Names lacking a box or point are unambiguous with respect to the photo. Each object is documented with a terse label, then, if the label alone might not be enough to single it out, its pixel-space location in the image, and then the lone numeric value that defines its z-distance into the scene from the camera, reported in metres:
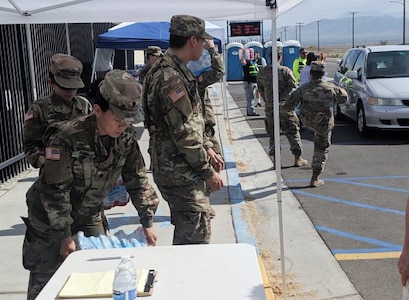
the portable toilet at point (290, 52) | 26.50
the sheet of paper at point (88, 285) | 2.08
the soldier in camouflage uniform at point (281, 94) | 8.31
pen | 2.48
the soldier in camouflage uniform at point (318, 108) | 7.06
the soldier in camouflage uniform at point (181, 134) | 3.27
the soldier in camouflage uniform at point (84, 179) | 2.56
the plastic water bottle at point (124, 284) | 1.96
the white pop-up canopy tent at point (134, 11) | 3.77
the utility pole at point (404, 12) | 51.92
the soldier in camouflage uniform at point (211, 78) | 5.99
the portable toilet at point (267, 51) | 27.32
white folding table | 2.09
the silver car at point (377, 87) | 10.13
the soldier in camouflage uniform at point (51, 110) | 3.46
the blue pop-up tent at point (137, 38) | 9.54
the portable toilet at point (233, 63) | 26.85
